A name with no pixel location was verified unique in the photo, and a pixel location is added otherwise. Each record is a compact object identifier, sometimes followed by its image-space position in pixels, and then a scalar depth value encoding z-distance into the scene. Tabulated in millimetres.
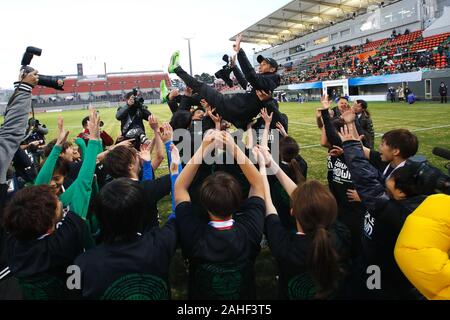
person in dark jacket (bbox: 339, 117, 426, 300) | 2057
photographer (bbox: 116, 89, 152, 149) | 5180
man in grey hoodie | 2293
